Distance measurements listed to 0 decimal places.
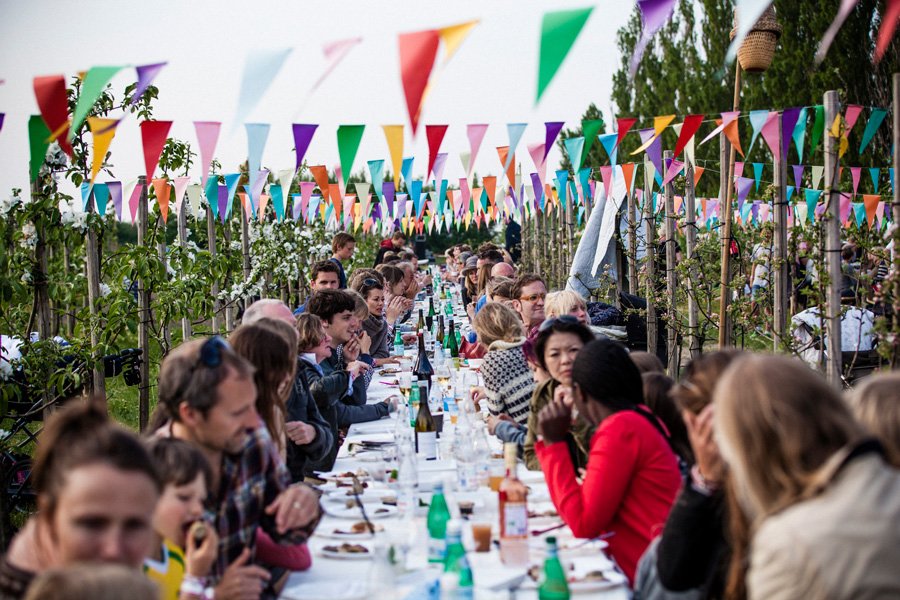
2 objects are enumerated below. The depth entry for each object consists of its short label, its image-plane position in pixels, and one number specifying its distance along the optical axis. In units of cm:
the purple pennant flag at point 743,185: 972
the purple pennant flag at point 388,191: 1167
